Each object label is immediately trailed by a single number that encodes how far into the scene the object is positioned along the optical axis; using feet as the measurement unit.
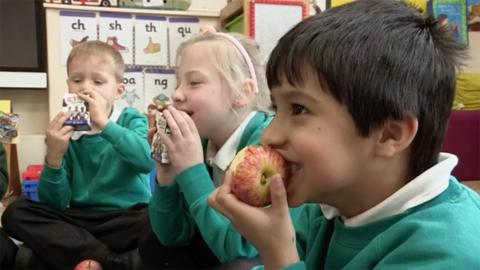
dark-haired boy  2.14
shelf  7.86
